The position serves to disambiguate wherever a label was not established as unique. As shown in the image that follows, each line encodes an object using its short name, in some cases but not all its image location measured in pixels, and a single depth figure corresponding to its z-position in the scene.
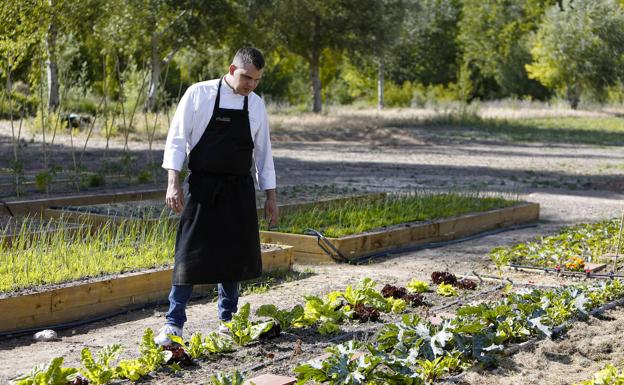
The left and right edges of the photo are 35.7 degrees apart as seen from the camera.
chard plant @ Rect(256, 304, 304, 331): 5.92
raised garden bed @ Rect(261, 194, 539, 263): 9.30
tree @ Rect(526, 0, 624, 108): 52.69
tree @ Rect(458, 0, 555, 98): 60.75
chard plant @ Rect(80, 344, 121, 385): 4.63
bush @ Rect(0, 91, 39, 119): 31.04
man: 5.59
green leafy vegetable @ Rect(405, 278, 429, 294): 7.30
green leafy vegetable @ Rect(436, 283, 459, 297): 7.29
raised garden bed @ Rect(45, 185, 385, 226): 9.80
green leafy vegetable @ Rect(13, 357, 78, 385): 4.35
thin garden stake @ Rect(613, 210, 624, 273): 8.26
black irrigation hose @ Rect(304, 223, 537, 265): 9.16
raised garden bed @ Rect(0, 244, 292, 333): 6.32
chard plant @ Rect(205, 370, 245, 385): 4.35
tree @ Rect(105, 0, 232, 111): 27.41
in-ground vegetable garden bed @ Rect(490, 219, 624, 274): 8.63
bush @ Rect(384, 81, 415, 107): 55.88
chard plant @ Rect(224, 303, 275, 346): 5.57
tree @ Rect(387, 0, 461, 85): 60.09
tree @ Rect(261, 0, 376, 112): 34.72
